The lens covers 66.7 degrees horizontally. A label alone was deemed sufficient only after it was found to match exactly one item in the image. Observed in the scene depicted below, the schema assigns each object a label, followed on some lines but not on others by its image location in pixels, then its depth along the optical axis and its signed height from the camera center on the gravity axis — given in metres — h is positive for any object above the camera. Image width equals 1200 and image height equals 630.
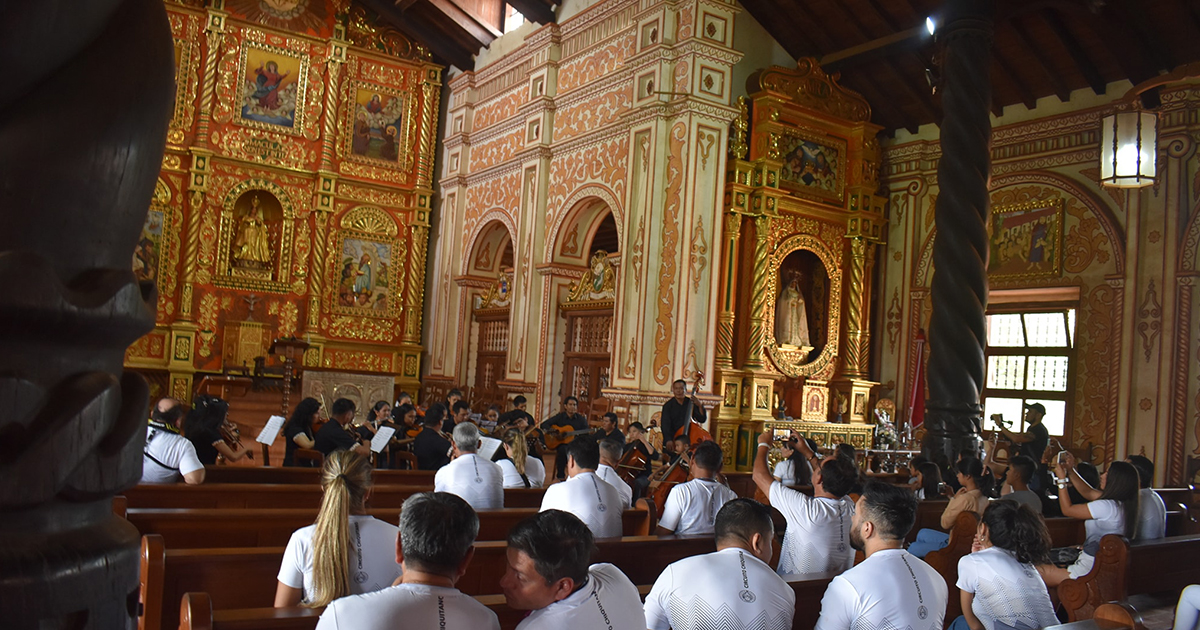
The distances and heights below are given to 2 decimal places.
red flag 14.04 -0.28
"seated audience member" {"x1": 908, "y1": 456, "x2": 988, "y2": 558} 5.64 -0.76
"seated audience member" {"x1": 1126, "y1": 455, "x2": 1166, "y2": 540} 6.43 -0.86
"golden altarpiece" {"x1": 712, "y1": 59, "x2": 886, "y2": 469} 13.81 +1.75
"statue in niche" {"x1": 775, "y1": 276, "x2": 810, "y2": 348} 14.55 +0.84
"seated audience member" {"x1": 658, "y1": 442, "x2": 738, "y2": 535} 5.16 -0.76
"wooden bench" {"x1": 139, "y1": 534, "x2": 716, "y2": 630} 3.45 -1.02
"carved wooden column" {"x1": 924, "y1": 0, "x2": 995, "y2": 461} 8.66 +1.31
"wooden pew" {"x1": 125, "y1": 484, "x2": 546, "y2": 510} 5.34 -1.01
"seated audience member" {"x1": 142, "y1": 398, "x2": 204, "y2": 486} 5.61 -0.80
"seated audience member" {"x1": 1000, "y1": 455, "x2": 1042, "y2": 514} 6.09 -0.61
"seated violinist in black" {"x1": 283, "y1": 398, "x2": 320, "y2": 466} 8.11 -0.80
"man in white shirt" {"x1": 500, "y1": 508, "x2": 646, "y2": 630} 2.46 -0.61
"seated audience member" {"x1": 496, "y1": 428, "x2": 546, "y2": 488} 7.14 -0.86
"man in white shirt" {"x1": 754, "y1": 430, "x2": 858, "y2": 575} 4.43 -0.73
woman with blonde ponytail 3.12 -0.73
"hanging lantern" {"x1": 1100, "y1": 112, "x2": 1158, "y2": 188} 7.68 +2.07
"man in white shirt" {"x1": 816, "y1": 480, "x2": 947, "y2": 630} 3.08 -0.72
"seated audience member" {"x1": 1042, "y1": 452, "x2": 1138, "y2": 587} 5.95 -0.75
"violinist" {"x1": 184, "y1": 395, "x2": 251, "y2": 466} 7.26 -0.79
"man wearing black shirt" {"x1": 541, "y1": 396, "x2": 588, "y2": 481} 11.91 -0.83
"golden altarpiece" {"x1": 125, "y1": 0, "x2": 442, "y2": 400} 17.45 +2.88
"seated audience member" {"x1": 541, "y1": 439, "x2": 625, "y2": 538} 4.84 -0.74
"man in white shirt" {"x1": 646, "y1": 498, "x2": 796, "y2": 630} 3.02 -0.75
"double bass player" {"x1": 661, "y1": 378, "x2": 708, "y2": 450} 10.81 -0.59
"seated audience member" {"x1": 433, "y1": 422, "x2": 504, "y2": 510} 5.55 -0.78
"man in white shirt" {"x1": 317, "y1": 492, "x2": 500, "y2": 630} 2.22 -0.62
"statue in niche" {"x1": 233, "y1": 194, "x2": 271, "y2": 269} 18.09 +1.85
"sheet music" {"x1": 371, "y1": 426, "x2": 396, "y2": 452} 7.83 -0.82
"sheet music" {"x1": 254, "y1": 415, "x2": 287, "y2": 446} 7.26 -0.76
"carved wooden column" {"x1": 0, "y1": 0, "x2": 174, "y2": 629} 0.78 +0.02
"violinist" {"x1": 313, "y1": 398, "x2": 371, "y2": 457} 7.71 -0.78
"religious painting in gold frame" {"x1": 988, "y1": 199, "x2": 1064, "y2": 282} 13.30 +2.17
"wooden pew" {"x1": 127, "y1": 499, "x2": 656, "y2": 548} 4.49 -0.99
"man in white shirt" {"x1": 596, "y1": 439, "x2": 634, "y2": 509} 5.71 -0.66
